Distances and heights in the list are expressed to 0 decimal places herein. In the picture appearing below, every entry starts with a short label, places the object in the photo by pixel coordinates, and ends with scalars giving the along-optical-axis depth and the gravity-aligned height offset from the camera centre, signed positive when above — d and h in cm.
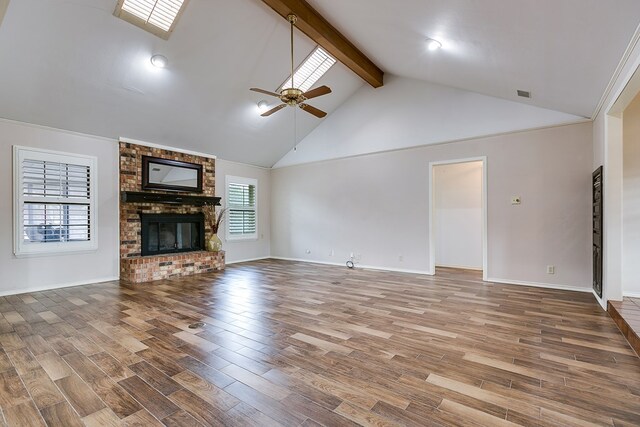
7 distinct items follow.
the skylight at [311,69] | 552 +277
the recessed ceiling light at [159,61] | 434 +225
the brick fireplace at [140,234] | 550 -38
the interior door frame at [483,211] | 531 +5
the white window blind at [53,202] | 458 +21
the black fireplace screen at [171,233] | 591 -40
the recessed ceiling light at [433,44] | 384 +222
